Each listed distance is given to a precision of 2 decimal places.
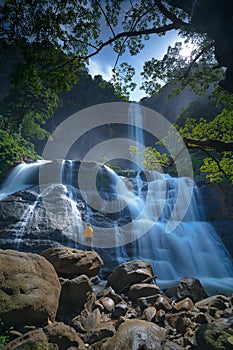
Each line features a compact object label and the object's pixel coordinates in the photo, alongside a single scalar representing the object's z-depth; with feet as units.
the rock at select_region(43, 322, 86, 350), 12.51
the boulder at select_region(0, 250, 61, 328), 13.17
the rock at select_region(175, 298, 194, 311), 19.39
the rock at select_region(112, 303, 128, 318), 19.01
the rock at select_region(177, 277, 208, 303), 23.10
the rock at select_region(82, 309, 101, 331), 16.07
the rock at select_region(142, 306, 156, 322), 17.84
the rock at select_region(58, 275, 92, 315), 18.18
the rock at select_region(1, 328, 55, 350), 10.79
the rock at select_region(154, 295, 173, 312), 19.22
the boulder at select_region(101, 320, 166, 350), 12.60
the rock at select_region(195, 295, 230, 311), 20.03
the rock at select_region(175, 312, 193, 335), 15.90
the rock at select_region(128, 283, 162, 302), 22.35
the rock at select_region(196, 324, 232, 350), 11.85
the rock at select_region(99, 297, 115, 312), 20.03
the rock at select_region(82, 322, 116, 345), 14.14
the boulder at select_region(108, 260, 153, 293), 24.95
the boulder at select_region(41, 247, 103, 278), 22.06
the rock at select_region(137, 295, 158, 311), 20.17
